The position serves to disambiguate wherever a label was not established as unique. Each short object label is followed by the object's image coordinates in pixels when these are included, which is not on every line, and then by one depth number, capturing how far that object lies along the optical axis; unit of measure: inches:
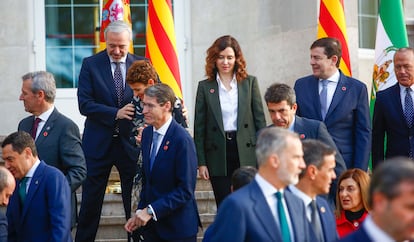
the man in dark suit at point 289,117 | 374.4
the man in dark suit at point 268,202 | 277.5
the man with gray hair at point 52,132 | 399.7
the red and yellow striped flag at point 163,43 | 523.1
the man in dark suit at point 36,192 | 359.6
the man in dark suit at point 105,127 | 436.6
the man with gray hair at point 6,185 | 339.7
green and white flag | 553.1
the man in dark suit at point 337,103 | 427.5
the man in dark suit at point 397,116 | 442.5
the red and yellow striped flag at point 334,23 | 518.7
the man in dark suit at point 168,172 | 380.0
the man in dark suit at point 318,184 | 305.6
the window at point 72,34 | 640.7
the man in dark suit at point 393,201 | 206.9
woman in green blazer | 431.9
